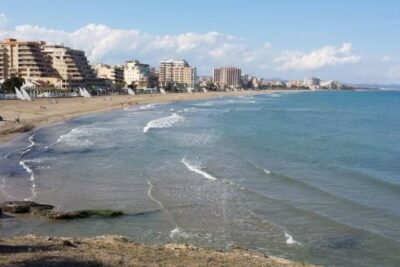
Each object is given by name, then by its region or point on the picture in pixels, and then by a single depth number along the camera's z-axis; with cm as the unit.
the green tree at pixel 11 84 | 10725
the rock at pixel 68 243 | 1289
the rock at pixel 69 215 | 1844
